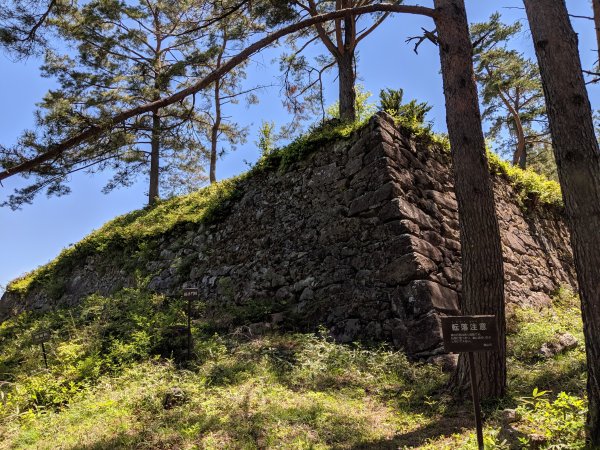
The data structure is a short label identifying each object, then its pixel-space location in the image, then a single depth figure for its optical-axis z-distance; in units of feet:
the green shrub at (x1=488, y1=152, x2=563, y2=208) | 31.76
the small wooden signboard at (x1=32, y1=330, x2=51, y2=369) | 20.85
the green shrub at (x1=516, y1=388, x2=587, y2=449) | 9.92
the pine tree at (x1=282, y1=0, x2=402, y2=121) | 33.04
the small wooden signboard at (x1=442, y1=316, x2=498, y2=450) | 11.71
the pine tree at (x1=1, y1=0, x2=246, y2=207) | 19.16
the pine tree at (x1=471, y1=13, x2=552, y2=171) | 50.37
